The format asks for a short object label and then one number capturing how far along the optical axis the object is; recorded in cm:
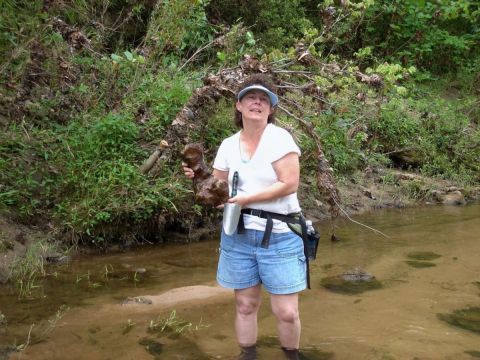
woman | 335
